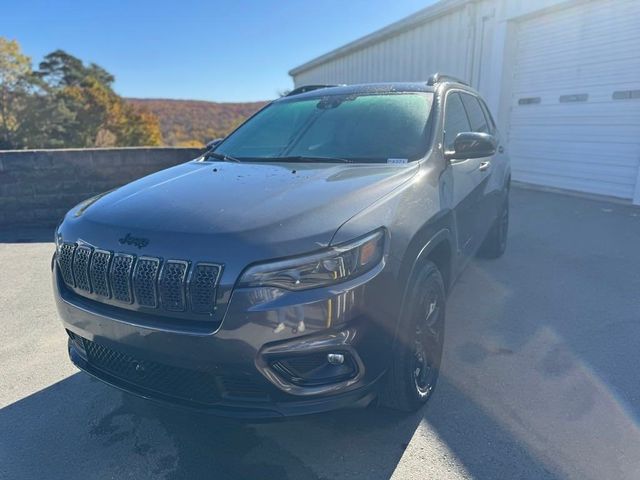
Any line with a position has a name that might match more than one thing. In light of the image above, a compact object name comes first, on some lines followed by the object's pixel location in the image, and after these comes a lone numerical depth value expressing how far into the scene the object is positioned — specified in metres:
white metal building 7.65
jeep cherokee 1.78
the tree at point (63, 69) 58.00
